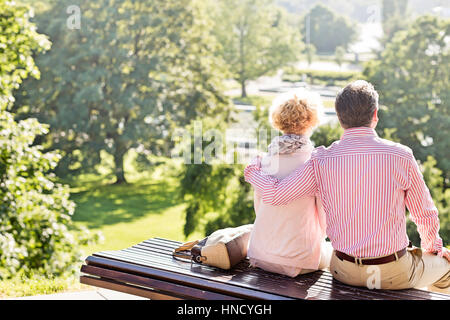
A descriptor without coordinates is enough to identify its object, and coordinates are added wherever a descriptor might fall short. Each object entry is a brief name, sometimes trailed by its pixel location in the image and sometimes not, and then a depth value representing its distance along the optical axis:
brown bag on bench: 3.34
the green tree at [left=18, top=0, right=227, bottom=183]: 25.77
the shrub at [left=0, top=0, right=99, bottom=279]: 7.33
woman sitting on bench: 3.28
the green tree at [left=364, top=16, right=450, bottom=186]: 21.94
